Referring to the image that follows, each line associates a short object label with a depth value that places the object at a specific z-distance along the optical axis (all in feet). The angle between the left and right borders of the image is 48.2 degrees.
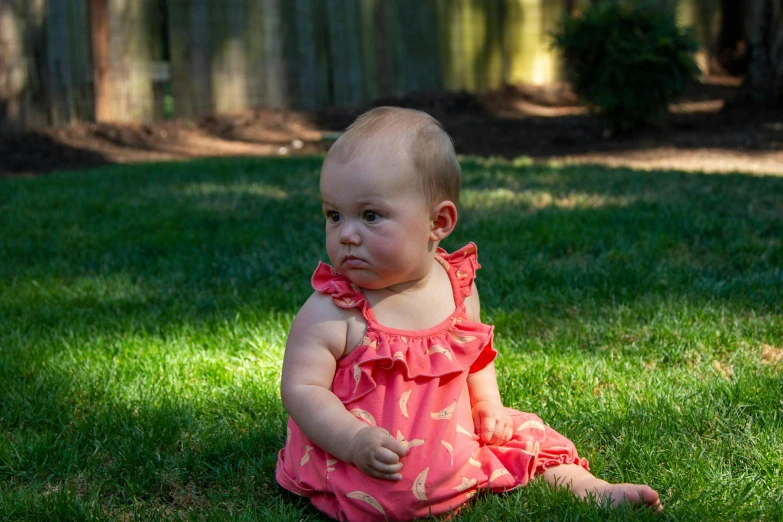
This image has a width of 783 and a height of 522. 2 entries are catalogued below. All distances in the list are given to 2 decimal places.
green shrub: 29.04
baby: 6.85
